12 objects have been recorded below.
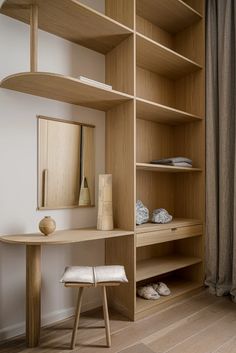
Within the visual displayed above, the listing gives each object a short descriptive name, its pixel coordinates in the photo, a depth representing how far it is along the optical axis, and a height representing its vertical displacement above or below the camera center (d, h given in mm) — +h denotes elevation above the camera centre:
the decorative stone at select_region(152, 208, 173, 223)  2343 -311
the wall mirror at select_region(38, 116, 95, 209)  1923 +118
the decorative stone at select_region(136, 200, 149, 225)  2246 -274
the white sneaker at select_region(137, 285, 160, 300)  2242 -920
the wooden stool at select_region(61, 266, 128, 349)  1582 -572
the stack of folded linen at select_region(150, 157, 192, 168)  2384 +160
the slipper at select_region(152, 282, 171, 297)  2320 -918
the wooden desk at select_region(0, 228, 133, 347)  1646 -626
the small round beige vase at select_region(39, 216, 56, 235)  1677 -275
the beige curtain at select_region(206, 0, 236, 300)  2393 +287
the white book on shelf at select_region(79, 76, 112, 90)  1712 +616
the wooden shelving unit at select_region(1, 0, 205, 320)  1816 +577
